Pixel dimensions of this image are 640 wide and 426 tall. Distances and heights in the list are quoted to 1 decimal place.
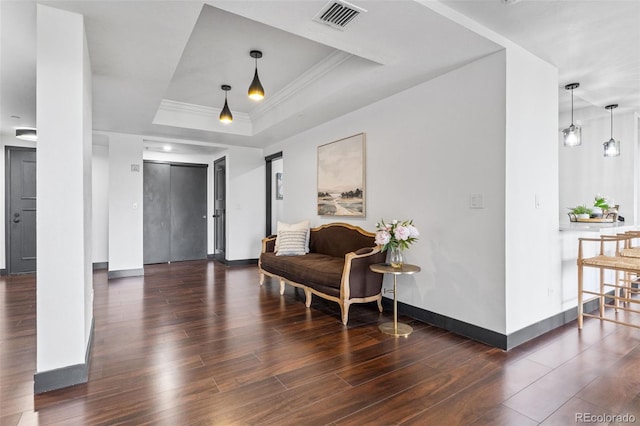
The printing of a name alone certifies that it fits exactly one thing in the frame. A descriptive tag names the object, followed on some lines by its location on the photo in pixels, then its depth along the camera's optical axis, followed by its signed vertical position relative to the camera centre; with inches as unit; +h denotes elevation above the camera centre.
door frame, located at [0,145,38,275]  227.9 +4.5
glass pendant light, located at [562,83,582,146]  141.2 +33.0
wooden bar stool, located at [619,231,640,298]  125.6 -17.0
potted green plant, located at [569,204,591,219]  137.6 -1.2
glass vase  122.6 -17.8
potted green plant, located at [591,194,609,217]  142.3 +1.2
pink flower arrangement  118.9 -9.4
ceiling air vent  84.2 +53.3
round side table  117.6 -40.5
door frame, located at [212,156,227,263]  269.7 -8.5
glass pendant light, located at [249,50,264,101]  128.0 +47.7
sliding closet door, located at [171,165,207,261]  285.1 -0.8
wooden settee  131.3 -25.7
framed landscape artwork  166.1 +18.5
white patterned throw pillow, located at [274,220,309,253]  190.7 -10.3
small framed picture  292.7 +22.5
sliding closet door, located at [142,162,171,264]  273.4 -1.5
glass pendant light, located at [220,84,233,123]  156.3 +46.0
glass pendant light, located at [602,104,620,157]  170.7 +33.1
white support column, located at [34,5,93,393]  80.7 +2.5
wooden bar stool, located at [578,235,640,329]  112.3 -19.5
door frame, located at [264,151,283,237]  273.6 +12.6
